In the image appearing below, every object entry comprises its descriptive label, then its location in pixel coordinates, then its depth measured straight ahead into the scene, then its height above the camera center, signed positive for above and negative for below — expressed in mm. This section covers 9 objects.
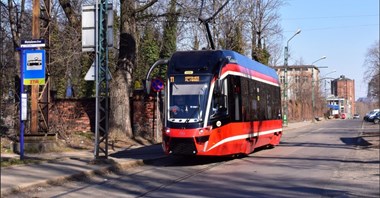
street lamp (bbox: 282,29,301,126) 49188 +2942
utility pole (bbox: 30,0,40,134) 18250 +161
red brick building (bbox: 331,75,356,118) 161000 +7035
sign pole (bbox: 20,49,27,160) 15234 -547
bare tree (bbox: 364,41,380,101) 62719 +4126
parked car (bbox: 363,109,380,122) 72762 -671
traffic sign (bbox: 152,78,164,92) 22984 +1300
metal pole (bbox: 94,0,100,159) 15996 +1329
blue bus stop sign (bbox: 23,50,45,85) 15664 +1454
